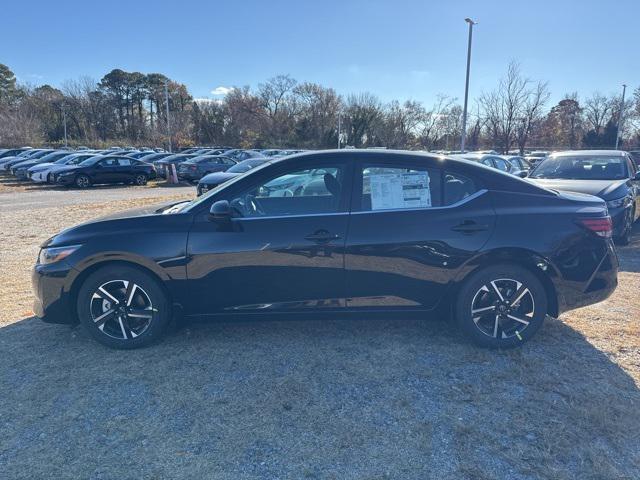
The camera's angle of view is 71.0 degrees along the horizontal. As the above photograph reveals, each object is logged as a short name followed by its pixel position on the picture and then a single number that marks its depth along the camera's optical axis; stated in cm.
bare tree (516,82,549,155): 3148
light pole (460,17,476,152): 2080
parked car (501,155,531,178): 1349
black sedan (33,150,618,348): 360
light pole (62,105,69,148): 5535
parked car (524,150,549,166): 3150
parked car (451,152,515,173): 1259
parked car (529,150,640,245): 723
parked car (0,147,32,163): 3097
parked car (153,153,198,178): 2414
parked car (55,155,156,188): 1992
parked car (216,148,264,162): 2688
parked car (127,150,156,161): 2950
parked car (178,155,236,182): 2270
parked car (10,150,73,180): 2303
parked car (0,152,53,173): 2667
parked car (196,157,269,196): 1328
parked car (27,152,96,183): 2044
